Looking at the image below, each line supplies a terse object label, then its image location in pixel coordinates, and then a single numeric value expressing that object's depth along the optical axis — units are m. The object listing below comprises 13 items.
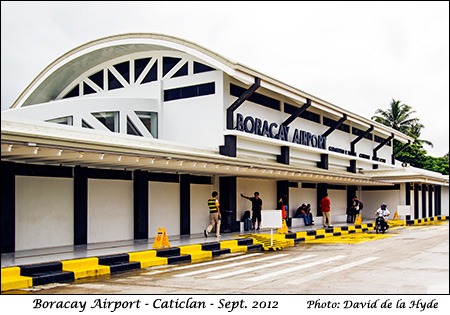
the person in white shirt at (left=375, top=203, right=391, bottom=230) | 22.72
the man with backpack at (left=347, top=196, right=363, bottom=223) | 29.33
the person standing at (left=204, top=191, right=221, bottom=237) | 16.84
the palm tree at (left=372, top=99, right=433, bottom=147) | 57.19
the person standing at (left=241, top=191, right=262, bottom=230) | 20.12
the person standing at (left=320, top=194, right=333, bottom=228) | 22.41
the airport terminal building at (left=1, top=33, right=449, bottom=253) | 13.30
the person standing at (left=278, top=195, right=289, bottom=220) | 19.53
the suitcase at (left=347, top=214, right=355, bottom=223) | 30.12
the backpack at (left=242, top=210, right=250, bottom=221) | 21.49
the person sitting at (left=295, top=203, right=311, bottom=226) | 25.64
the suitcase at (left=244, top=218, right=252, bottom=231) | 21.06
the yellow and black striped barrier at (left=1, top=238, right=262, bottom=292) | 9.83
